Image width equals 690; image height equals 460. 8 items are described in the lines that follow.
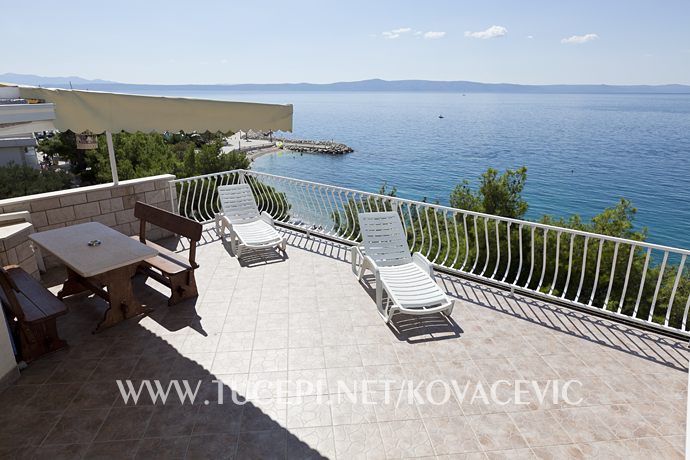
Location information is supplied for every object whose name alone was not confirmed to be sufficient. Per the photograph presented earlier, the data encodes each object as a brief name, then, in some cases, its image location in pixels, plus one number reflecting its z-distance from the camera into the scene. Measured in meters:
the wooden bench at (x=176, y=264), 4.43
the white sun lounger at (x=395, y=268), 4.22
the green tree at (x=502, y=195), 17.22
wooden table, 3.75
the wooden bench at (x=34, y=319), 3.34
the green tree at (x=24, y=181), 18.88
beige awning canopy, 4.15
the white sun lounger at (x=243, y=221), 6.03
